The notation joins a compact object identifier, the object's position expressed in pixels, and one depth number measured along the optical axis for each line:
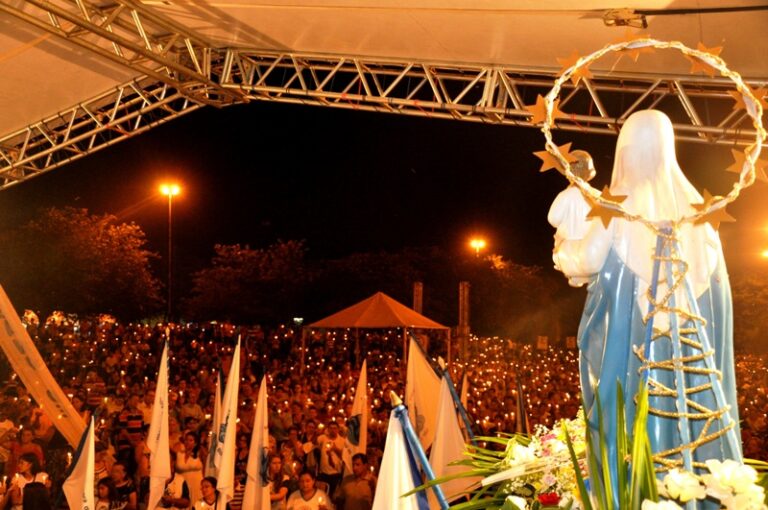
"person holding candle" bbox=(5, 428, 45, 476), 9.99
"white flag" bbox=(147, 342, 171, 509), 9.66
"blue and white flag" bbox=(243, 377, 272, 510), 10.23
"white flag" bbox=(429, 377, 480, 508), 8.40
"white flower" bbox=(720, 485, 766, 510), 2.91
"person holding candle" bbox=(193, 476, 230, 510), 9.79
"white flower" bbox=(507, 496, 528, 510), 3.40
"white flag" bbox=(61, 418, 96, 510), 8.02
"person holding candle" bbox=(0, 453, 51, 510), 9.16
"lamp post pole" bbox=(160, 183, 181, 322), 26.76
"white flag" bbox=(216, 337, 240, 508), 9.72
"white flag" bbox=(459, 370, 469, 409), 12.90
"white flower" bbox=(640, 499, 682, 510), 2.75
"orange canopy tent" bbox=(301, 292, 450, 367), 17.67
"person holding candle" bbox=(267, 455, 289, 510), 10.60
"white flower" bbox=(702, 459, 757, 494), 2.93
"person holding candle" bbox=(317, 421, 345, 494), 12.03
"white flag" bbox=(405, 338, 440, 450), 11.77
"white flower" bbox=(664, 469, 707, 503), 2.95
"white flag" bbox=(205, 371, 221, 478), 10.34
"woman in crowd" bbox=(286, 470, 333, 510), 9.73
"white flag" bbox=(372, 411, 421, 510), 4.14
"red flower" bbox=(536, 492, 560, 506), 3.50
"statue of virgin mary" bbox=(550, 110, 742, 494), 3.59
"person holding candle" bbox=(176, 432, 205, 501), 10.98
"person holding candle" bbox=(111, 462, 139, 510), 9.65
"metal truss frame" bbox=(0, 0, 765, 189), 10.10
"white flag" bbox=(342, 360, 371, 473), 11.95
